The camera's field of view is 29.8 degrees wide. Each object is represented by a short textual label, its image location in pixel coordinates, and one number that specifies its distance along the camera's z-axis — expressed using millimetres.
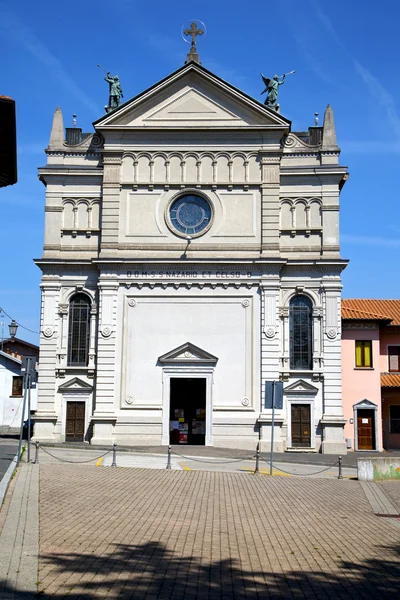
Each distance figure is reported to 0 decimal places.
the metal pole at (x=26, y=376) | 24844
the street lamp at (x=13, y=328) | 69875
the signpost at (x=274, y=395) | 26375
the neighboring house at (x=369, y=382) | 40125
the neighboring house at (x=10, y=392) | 59719
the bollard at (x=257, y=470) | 25583
